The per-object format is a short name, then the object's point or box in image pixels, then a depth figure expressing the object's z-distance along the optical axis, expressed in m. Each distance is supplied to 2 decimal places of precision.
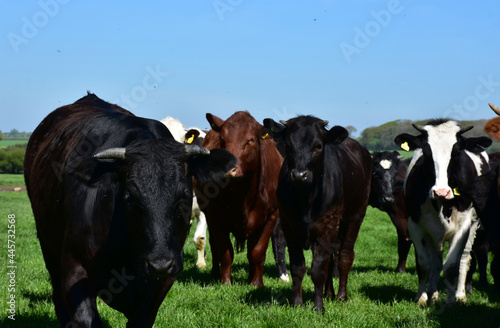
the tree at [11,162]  61.66
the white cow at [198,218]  10.59
